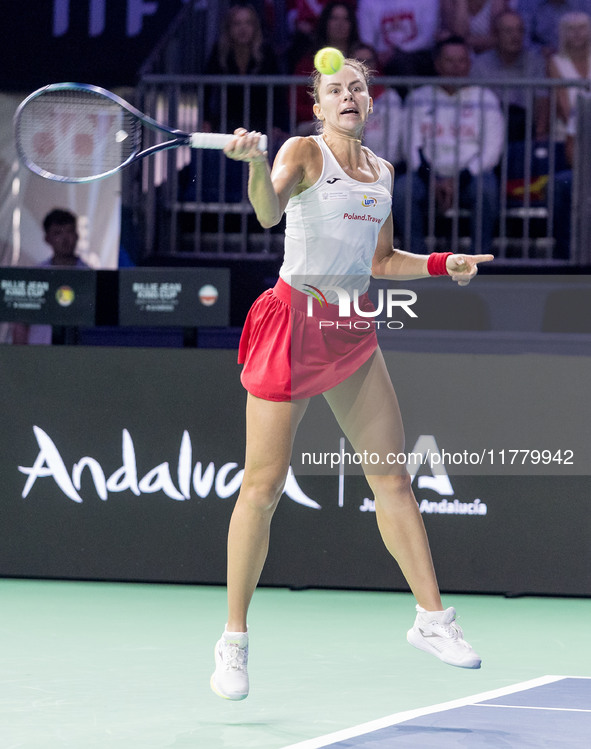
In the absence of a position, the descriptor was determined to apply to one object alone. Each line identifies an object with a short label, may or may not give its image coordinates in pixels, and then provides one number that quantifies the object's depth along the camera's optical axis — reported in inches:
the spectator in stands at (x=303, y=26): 685.3
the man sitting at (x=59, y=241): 625.0
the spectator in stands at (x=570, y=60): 660.7
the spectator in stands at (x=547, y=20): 684.1
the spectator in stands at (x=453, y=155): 628.4
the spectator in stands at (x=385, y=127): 634.8
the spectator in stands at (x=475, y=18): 682.8
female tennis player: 283.9
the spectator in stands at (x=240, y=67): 658.8
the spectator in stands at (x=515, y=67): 661.3
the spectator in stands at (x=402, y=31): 683.4
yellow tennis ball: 279.9
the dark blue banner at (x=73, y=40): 676.7
